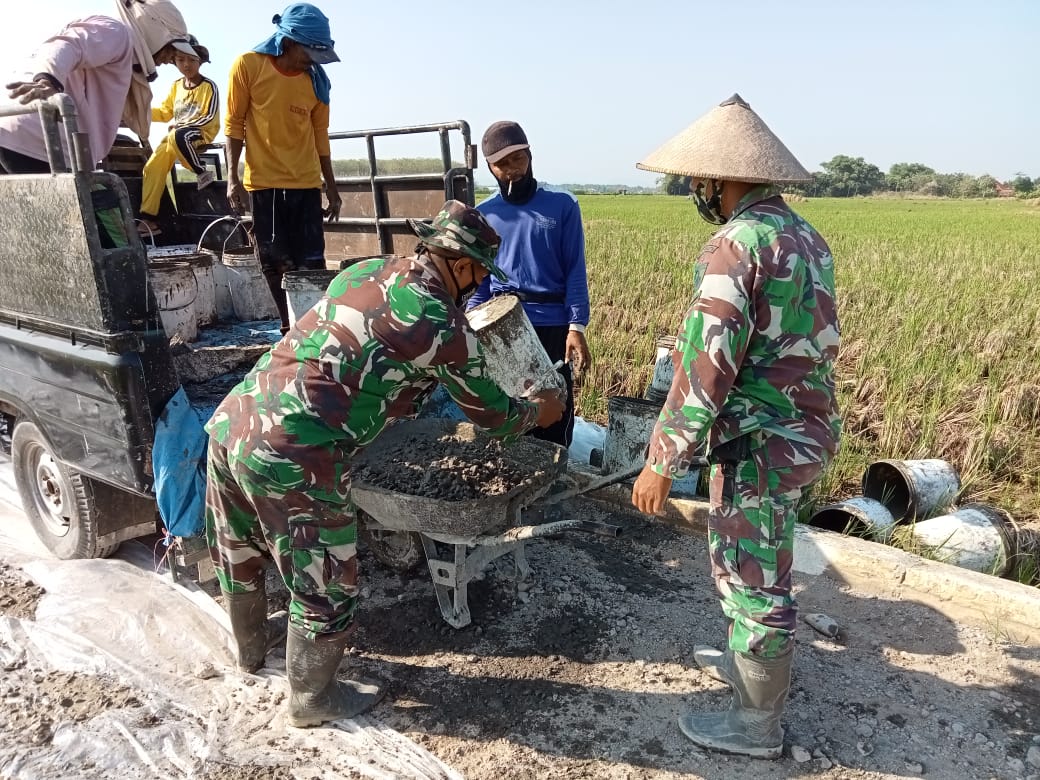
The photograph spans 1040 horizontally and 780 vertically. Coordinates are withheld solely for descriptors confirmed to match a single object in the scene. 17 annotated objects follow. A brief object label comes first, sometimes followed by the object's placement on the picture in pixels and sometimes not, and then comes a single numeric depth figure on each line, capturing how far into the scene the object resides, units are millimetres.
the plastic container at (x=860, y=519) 3533
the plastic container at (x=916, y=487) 3660
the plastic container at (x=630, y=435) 3885
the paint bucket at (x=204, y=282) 4227
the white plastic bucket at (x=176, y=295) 3805
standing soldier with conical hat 1987
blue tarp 2697
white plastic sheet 2285
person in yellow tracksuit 5730
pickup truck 2592
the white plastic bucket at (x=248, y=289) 4785
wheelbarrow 2547
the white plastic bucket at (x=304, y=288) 3604
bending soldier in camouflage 2156
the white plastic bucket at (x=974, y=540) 3307
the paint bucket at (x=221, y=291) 4855
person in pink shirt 2959
